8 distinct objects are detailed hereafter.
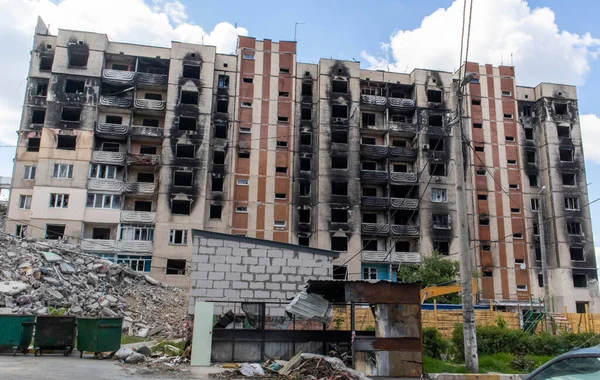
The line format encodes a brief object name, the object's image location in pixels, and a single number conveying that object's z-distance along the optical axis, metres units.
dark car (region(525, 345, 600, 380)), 3.88
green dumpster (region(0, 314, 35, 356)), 13.88
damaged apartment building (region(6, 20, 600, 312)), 43.50
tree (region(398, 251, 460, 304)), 39.22
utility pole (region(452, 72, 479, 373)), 14.14
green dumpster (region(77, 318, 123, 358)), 14.02
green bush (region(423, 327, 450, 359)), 16.28
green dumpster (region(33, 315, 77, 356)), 14.05
